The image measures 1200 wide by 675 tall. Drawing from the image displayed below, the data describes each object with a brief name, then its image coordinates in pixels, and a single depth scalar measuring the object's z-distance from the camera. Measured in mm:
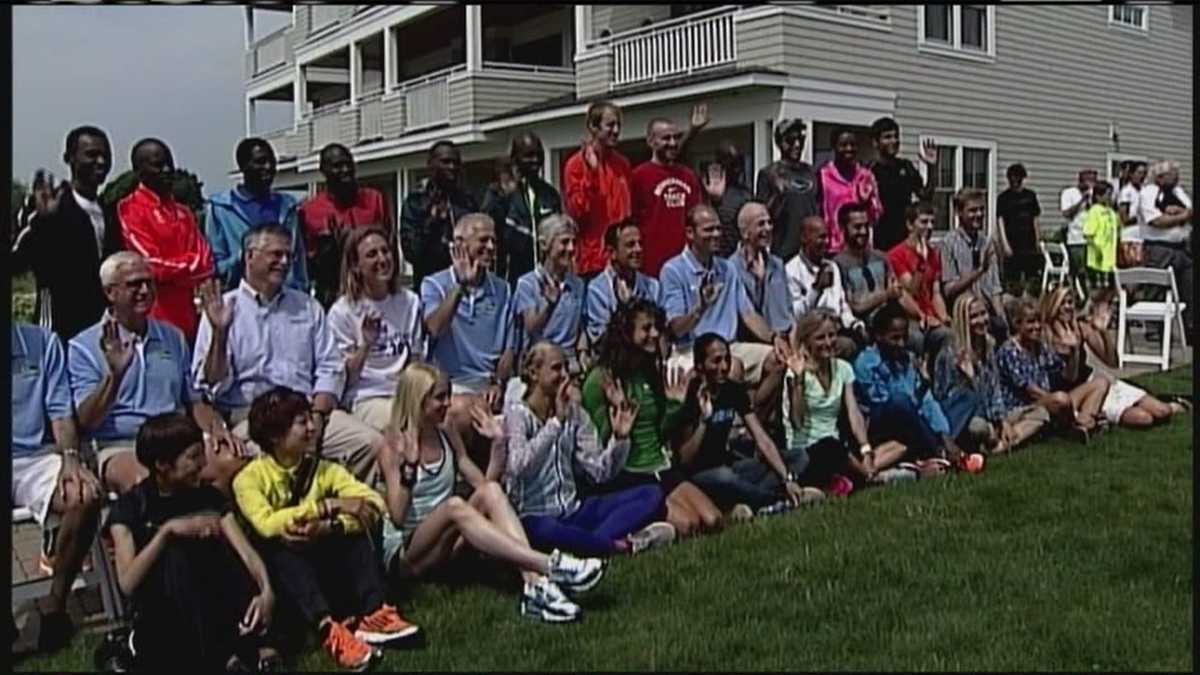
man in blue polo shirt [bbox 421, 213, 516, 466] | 5871
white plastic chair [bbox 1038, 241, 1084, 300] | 13555
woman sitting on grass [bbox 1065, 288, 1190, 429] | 8242
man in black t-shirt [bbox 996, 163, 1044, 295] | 12711
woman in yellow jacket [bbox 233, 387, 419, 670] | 4246
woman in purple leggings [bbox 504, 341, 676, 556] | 5227
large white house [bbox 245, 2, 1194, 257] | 16422
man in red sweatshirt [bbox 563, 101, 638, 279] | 7492
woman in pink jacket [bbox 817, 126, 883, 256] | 8734
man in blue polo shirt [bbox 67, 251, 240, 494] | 4672
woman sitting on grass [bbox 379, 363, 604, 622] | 4633
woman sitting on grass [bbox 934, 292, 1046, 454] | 7438
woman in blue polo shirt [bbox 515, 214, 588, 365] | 6234
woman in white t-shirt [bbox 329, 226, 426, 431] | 5477
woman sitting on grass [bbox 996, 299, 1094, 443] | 7805
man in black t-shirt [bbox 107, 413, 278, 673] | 4000
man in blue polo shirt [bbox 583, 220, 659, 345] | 6562
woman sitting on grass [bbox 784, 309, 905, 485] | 6613
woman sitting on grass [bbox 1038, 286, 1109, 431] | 8055
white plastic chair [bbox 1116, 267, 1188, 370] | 10805
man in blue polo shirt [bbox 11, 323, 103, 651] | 4355
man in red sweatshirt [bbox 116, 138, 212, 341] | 5680
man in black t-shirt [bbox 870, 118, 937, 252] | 9312
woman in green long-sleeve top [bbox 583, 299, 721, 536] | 5727
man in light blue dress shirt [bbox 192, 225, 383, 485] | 5133
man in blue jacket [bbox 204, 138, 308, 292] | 6062
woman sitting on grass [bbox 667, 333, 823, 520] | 6082
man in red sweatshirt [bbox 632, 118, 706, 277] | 7883
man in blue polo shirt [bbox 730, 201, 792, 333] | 7336
